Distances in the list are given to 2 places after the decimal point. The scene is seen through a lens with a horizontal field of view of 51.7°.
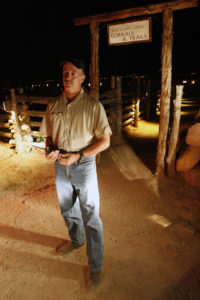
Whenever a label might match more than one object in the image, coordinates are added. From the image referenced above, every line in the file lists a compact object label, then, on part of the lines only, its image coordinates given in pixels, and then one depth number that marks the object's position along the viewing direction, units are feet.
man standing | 7.27
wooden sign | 14.85
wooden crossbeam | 14.16
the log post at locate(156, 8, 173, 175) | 14.94
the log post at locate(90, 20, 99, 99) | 17.22
